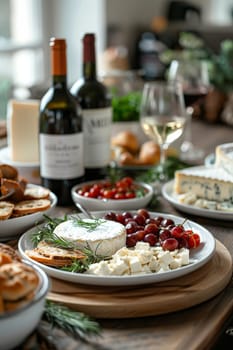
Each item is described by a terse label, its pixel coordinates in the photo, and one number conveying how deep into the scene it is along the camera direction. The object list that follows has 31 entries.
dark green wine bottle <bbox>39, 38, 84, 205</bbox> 1.48
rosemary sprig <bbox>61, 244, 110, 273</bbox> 1.08
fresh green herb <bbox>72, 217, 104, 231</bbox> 1.20
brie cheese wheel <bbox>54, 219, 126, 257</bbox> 1.14
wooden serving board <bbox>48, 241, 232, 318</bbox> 1.01
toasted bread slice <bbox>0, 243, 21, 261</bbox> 0.97
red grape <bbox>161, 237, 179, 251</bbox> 1.16
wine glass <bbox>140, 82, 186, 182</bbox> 1.74
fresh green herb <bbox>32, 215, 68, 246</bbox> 1.21
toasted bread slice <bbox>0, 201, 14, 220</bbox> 1.29
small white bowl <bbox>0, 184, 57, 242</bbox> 1.30
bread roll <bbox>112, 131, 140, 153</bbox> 1.95
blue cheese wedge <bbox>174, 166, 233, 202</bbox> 1.52
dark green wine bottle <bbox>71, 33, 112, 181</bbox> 1.62
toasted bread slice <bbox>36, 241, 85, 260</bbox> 1.10
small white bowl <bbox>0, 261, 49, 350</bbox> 0.83
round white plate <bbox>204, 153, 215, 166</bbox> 1.82
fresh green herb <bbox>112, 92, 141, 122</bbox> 2.08
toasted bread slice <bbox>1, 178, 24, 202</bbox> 1.40
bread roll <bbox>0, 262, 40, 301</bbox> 0.84
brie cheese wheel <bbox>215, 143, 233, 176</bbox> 1.58
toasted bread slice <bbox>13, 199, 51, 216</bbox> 1.35
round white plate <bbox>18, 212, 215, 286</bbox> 1.04
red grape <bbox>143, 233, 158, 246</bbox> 1.21
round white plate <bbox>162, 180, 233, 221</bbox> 1.44
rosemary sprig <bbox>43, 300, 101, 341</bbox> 0.95
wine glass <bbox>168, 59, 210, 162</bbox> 2.29
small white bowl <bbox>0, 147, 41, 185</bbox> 1.65
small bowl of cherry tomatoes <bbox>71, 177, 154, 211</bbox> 1.48
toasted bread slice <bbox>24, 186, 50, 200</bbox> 1.44
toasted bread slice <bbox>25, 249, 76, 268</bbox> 1.10
